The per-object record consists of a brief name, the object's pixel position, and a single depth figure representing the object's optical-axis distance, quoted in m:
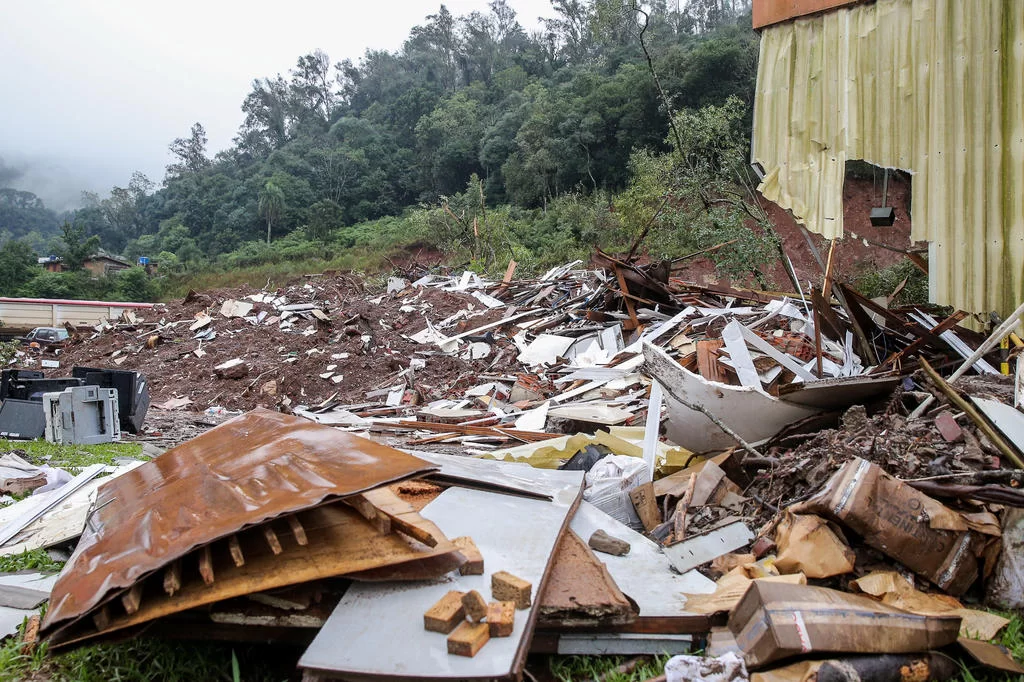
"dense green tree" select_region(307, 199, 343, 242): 47.38
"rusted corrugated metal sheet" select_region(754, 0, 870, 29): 4.75
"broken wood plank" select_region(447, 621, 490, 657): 1.80
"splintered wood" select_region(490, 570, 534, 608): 2.02
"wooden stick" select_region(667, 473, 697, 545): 3.11
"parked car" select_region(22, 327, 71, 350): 16.66
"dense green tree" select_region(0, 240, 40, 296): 38.59
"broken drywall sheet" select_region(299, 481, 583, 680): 1.80
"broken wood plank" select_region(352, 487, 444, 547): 2.25
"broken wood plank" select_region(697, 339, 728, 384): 5.88
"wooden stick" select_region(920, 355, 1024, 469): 2.71
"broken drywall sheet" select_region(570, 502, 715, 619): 2.33
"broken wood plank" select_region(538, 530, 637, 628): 2.12
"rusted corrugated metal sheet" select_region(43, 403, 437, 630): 2.01
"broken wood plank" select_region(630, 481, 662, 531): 3.40
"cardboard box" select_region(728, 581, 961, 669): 1.95
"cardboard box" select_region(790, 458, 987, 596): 2.48
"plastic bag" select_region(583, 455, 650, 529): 3.46
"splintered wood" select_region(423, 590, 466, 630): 1.90
